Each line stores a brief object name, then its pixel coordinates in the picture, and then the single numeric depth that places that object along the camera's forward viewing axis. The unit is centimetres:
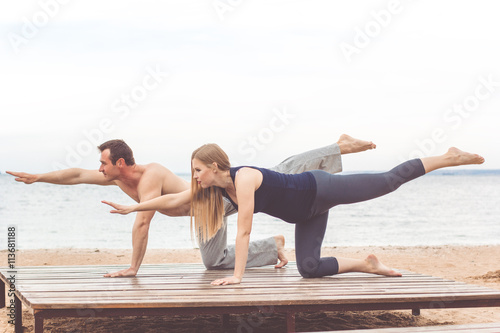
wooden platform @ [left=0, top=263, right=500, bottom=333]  359
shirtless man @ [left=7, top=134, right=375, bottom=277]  471
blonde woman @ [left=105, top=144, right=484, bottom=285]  422
